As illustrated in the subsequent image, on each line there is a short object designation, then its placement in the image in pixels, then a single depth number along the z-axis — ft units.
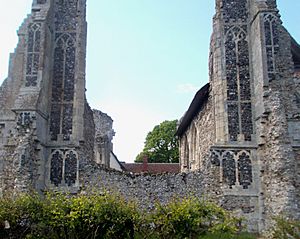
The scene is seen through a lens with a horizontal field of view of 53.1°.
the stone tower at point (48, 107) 34.69
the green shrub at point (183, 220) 23.83
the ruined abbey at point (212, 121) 34.32
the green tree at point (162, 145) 102.56
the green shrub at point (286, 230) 25.66
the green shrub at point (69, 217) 24.42
